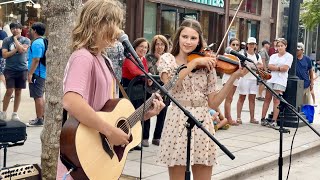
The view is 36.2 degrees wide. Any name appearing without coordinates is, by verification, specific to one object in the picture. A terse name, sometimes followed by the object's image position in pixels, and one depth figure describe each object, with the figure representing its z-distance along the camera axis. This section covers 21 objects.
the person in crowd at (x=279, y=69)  10.02
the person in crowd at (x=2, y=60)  11.34
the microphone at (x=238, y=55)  3.98
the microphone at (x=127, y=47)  3.16
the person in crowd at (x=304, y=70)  11.30
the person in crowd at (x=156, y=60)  7.79
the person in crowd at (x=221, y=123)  9.09
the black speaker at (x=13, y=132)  4.64
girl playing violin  3.95
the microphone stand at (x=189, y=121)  3.25
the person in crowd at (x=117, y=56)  7.10
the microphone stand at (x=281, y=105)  4.03
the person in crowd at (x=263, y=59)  15.05
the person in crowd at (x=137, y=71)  7.23
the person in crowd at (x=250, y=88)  10.40
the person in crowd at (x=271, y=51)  18.95
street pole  10.39
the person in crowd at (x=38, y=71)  8.65
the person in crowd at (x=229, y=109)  10.09
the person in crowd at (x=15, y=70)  9.06
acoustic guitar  2.82
